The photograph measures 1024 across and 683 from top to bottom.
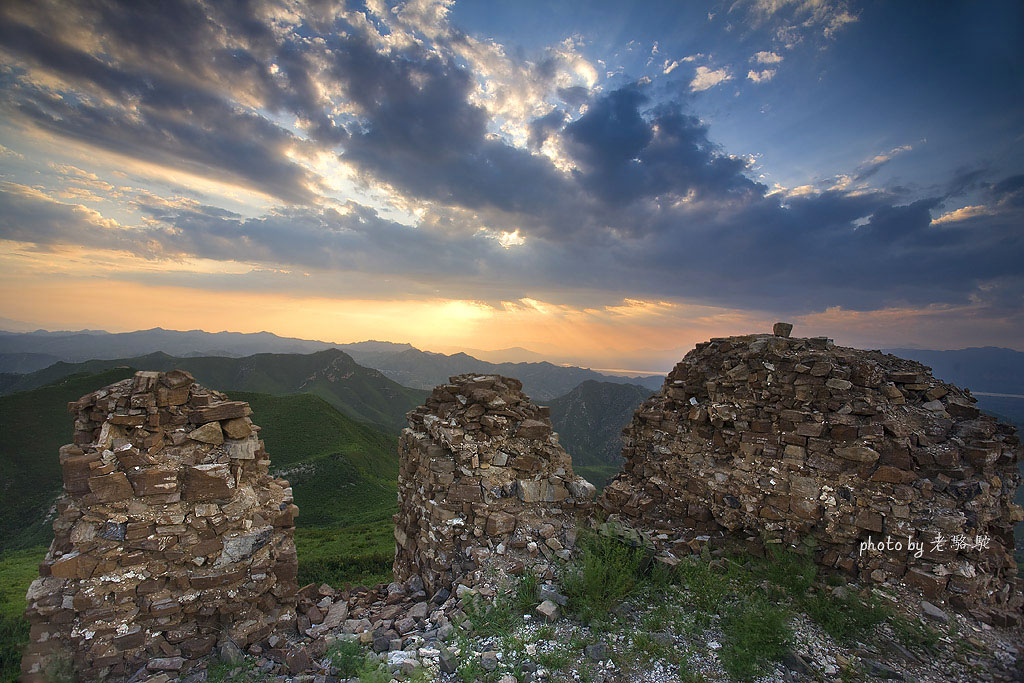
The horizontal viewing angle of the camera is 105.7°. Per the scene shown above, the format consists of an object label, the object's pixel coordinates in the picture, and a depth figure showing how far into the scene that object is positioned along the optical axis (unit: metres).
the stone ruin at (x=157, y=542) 4.99
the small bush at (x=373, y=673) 3.92
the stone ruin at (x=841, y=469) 6.21
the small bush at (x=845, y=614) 5.19
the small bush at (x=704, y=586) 5.61
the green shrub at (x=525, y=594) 5.58
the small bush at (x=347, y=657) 4.61
